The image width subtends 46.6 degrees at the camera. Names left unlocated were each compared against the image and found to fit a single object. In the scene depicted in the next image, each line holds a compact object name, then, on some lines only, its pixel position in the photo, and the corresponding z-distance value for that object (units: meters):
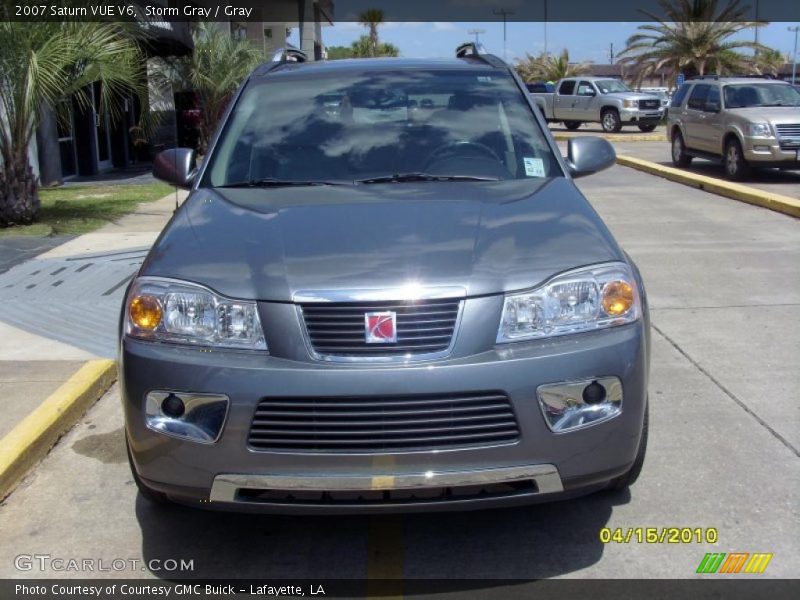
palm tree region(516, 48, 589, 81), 56.62
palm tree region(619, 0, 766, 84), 36.94
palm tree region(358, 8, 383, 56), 71.38
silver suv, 15.49
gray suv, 3.12
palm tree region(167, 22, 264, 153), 21.62
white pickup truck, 30.72
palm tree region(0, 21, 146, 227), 10.53
